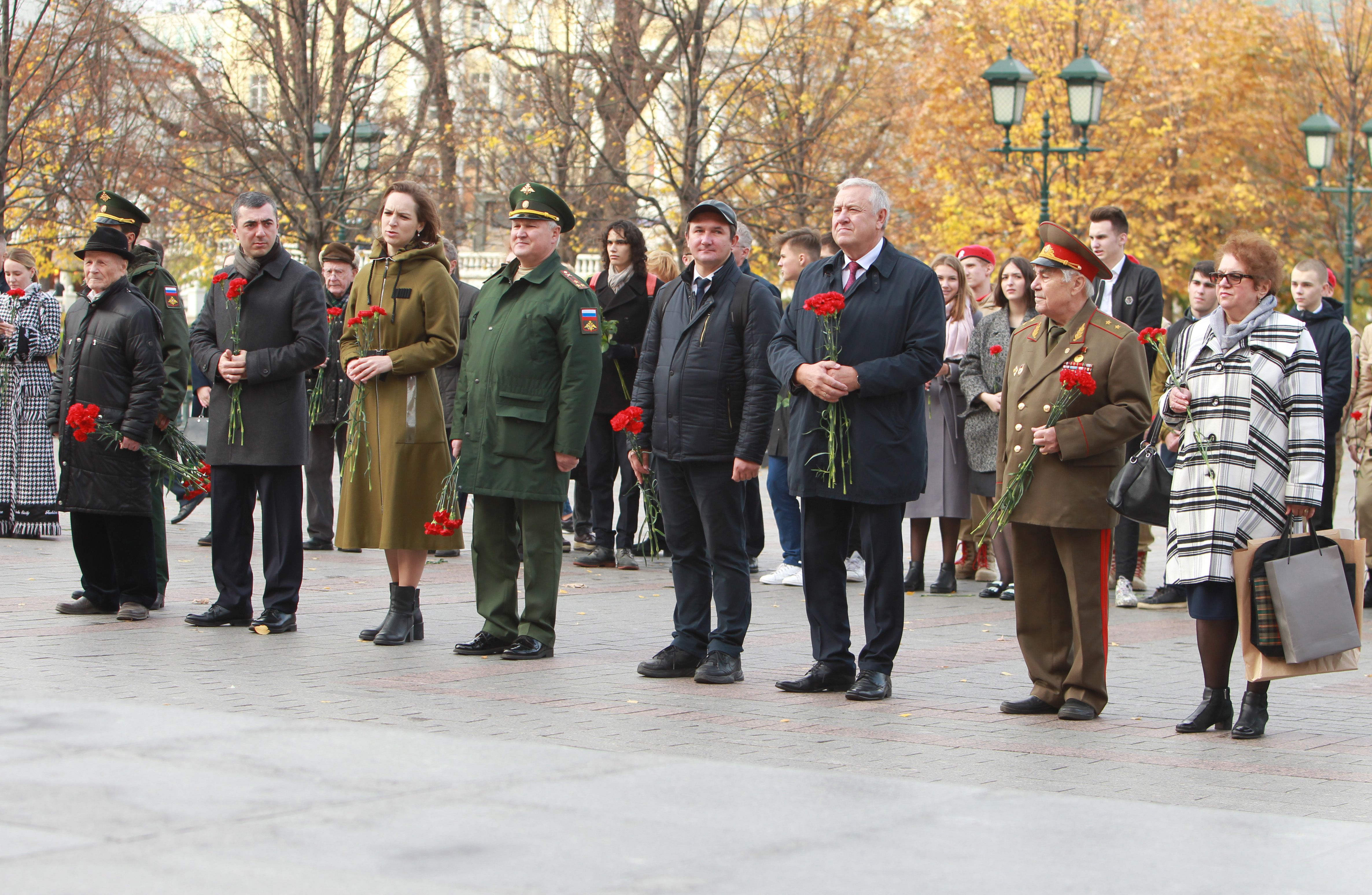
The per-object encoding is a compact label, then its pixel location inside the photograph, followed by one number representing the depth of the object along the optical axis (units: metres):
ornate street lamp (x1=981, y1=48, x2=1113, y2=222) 21.48
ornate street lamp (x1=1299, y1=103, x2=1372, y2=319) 27.50
